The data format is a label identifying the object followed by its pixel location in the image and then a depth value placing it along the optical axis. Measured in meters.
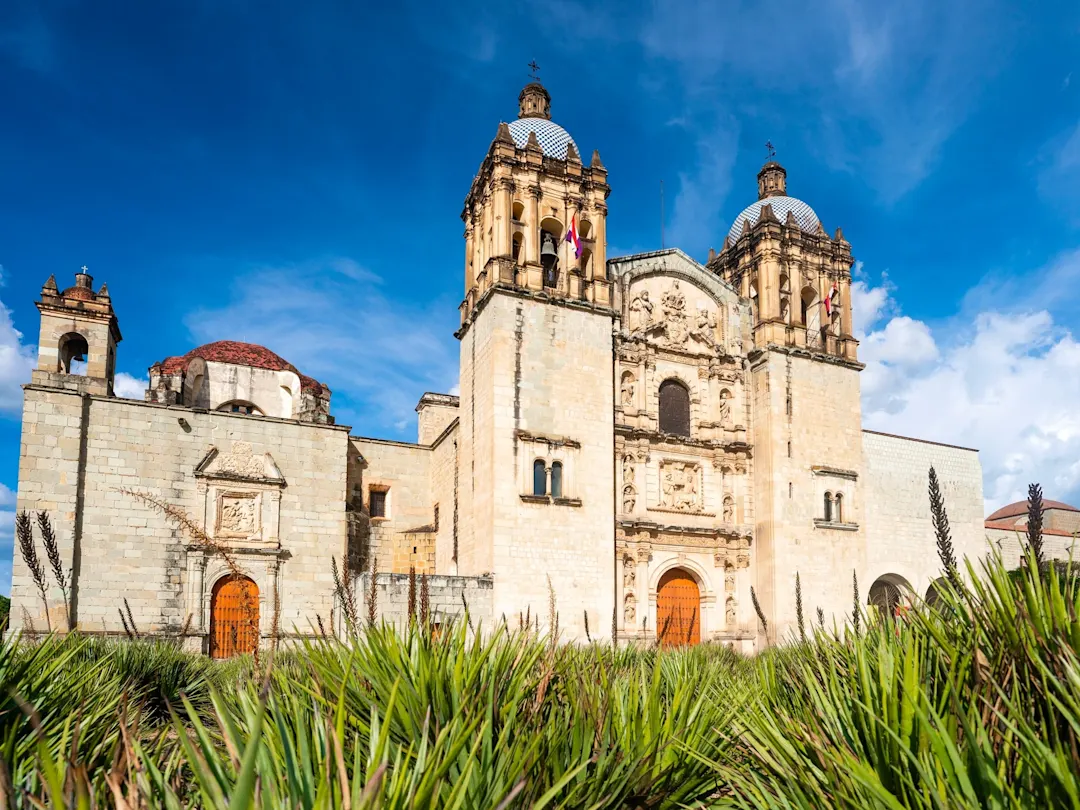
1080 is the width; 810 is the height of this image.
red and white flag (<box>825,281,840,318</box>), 21.69
